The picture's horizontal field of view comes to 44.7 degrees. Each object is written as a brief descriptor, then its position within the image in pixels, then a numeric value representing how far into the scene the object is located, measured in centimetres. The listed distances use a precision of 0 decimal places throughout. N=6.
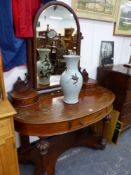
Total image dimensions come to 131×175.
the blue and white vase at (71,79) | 131
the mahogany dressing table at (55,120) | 115
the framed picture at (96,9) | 163
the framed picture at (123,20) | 204
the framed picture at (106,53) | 205
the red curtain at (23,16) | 122
